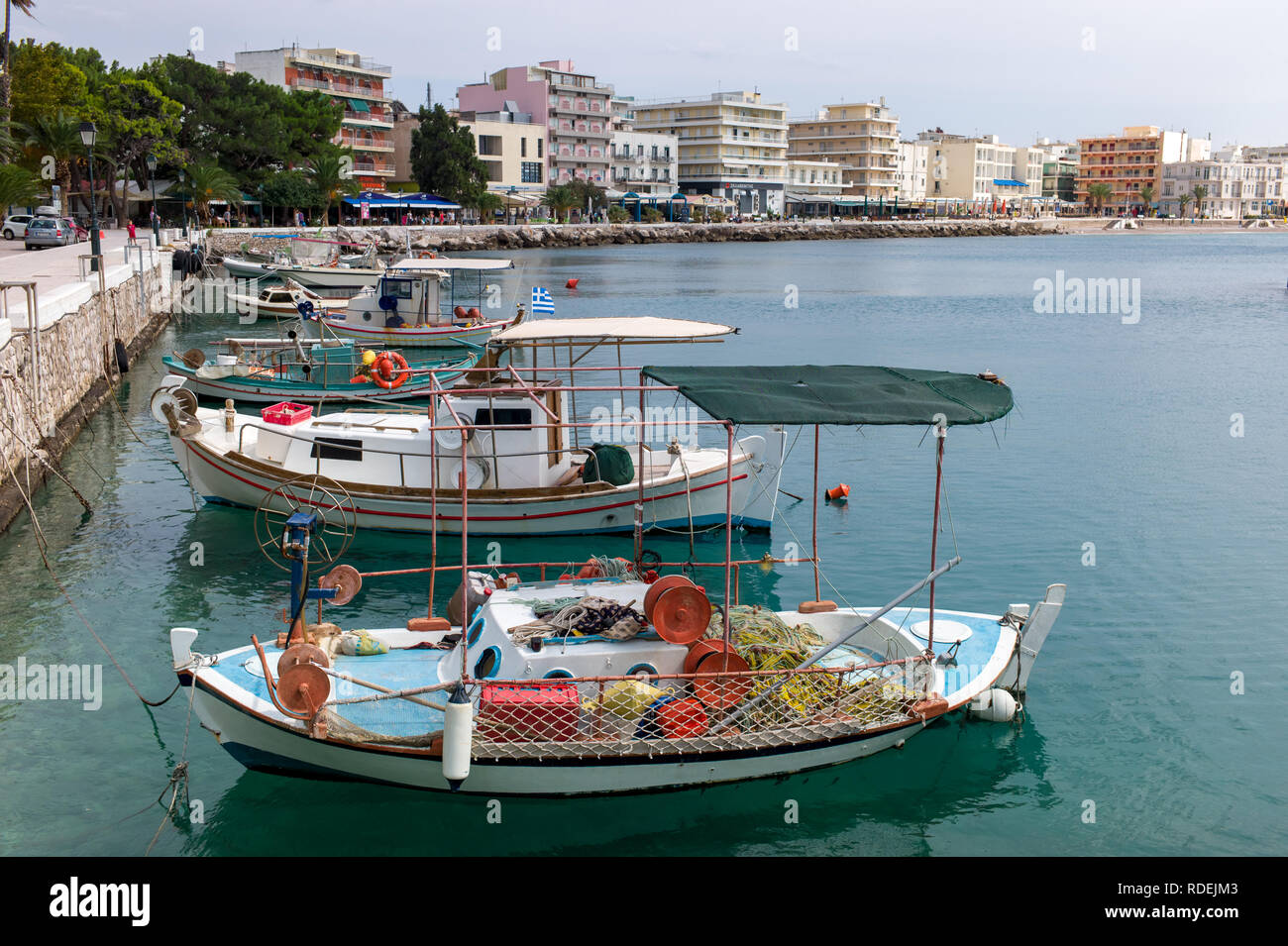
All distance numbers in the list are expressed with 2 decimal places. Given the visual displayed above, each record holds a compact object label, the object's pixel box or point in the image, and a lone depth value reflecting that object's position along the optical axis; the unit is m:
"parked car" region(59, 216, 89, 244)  54.82
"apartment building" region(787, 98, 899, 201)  165.00
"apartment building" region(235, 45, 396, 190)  95.69
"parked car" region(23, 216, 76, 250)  46.59
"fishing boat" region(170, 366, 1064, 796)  9.91
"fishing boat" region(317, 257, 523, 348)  35.28
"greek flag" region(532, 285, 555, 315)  26.48
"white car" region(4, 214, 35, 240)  50.47
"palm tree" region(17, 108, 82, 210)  59.09
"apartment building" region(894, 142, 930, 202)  174.12
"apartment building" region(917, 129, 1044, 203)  183.25
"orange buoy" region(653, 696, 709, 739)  10.16
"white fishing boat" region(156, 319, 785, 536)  17.80
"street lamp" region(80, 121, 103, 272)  26.50
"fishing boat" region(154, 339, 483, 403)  26.58
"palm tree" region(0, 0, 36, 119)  47.47
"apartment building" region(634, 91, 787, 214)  140.62
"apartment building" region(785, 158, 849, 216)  155.43
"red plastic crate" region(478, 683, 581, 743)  9.88
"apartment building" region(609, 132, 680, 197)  128.25
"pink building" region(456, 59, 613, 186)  116.75
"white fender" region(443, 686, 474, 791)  9.13
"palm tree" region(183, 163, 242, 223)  72.56
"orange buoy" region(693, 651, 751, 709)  10.42
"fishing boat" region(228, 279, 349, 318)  44.88
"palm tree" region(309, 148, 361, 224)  83.44
